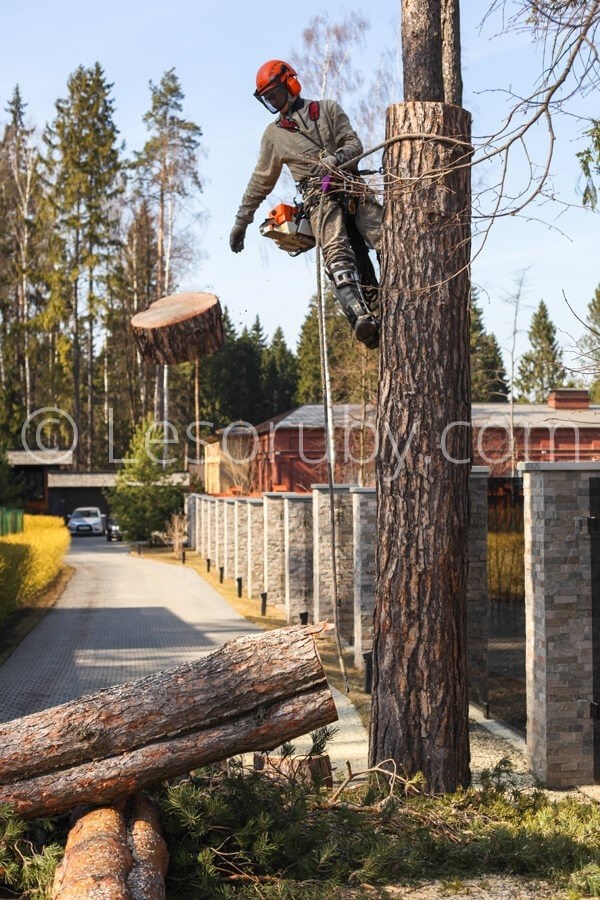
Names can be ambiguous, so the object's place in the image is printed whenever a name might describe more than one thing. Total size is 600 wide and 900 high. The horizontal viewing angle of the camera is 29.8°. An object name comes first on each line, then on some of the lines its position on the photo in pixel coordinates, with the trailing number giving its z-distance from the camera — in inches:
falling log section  302.7
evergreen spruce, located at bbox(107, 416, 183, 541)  1608.0
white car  2010.3
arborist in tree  277.4
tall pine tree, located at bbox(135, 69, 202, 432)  1605.6
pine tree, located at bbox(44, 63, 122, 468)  2031.3
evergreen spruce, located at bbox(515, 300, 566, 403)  2160.4
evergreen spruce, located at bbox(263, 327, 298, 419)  2488.9
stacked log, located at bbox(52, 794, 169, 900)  176.6
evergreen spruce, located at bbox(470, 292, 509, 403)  1834.2
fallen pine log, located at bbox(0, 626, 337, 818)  212.2
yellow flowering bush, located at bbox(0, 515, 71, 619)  630.5
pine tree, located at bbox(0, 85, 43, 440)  2063.2
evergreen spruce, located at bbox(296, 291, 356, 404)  1183.6
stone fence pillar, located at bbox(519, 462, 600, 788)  299.6
